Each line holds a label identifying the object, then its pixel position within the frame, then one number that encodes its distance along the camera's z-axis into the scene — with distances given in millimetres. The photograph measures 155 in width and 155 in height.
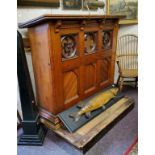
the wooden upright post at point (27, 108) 1775
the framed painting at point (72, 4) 2345
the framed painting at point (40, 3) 1924
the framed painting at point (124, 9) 3074
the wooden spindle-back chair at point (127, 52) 3203
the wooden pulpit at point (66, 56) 1717
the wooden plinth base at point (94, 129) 1720
